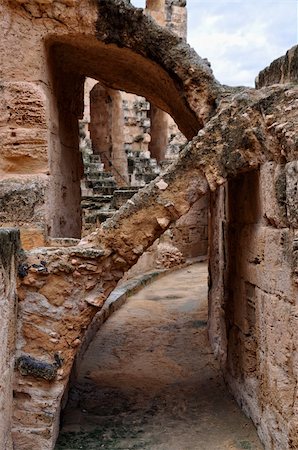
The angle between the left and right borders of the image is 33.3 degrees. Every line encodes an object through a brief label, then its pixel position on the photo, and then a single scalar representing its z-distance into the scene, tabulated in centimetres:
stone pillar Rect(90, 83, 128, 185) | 1670
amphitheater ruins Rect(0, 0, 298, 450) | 349
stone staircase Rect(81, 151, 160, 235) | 1077
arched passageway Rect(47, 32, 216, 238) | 504
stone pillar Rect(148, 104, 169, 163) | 1834
